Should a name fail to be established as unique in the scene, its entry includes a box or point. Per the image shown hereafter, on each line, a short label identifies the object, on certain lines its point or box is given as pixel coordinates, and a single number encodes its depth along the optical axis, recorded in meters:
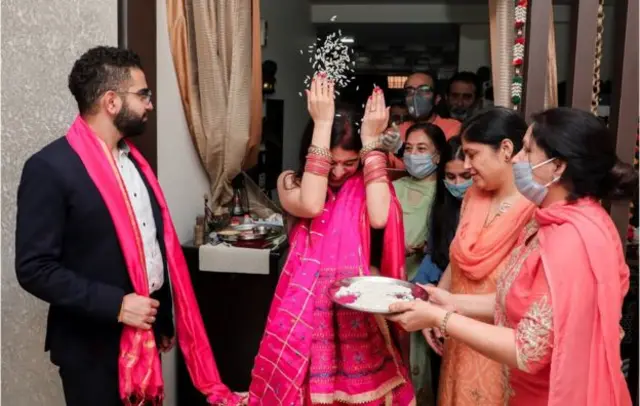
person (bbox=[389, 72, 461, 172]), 3.14
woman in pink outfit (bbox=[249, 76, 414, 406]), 1.71
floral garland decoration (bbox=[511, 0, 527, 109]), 2.22
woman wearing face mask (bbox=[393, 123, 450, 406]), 2.45
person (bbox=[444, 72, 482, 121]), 3.69
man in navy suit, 1.50
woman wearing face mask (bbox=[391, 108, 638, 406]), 1.26
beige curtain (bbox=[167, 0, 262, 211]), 2.77
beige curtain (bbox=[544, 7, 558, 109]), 2.40
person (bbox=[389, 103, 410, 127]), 3.74
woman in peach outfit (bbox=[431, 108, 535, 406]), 1.77
